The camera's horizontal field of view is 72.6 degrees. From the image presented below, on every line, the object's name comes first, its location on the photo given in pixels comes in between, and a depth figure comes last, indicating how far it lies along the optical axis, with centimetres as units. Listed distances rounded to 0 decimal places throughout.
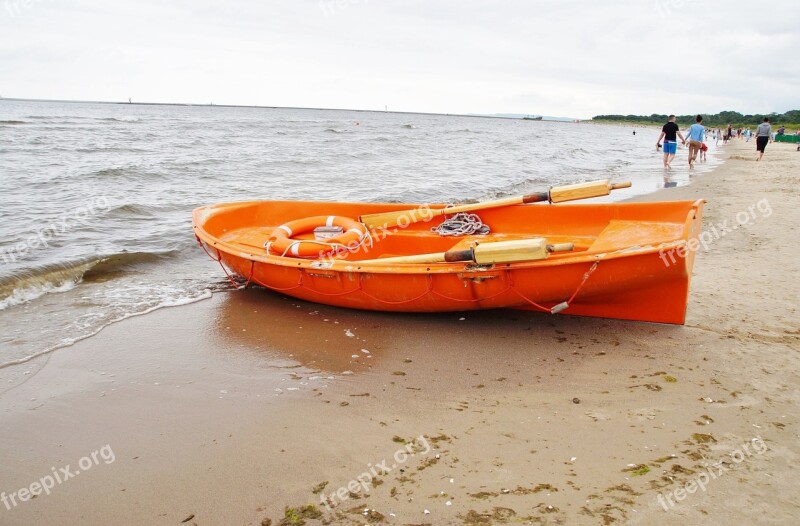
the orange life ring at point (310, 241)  694
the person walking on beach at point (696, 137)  1952
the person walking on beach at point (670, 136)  1731
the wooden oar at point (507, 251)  531
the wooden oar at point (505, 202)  670
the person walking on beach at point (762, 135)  2197
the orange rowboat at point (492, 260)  528
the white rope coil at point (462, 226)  766
